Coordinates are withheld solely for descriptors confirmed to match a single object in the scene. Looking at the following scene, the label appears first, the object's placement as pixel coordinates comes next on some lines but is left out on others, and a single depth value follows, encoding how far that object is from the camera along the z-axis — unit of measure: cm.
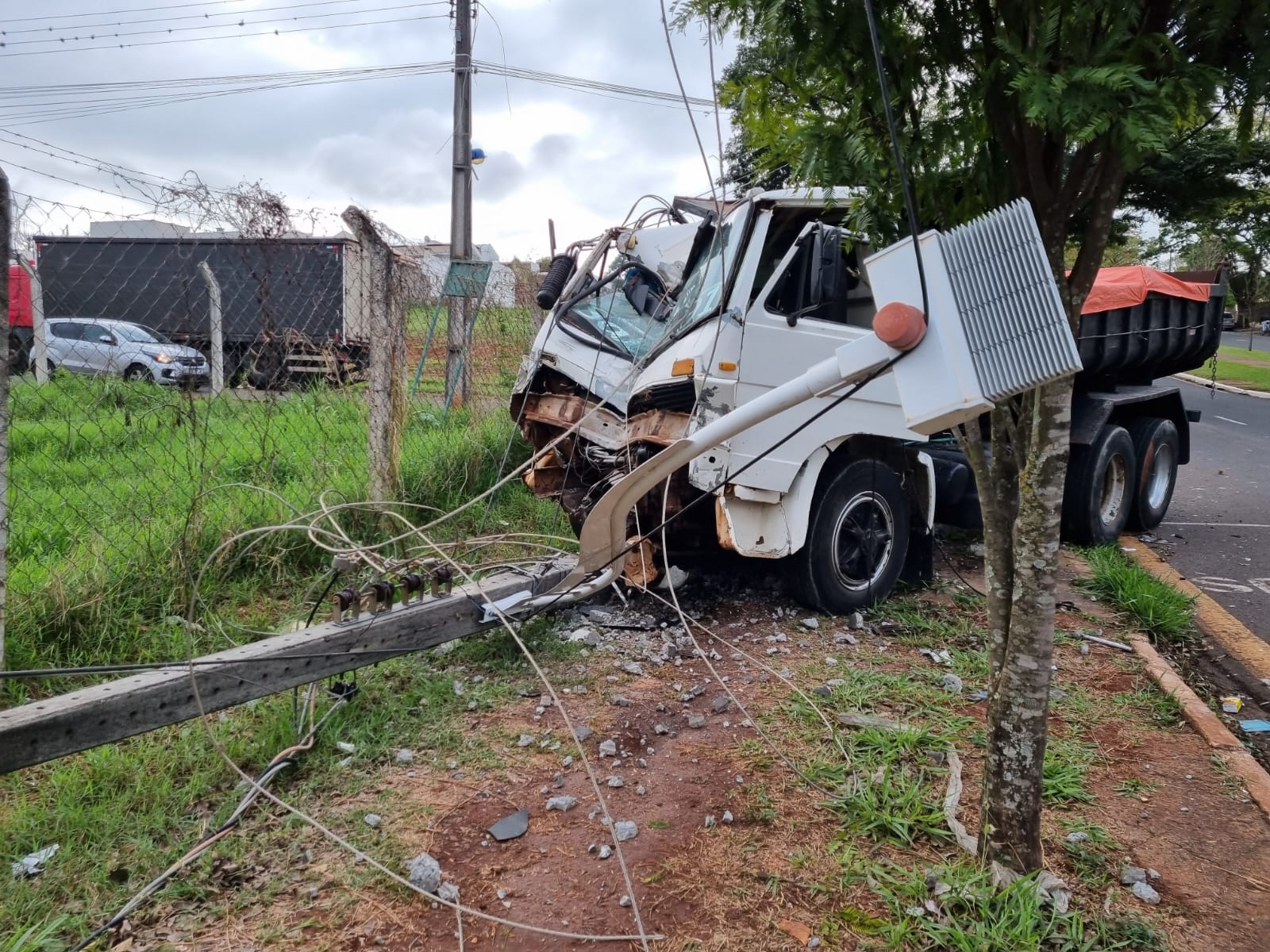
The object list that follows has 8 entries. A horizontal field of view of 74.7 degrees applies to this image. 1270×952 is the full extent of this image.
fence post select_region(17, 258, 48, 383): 361
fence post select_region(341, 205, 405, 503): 496
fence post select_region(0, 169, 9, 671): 279
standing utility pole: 1158
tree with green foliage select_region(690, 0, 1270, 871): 176
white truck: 417
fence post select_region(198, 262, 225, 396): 475
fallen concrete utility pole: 233
